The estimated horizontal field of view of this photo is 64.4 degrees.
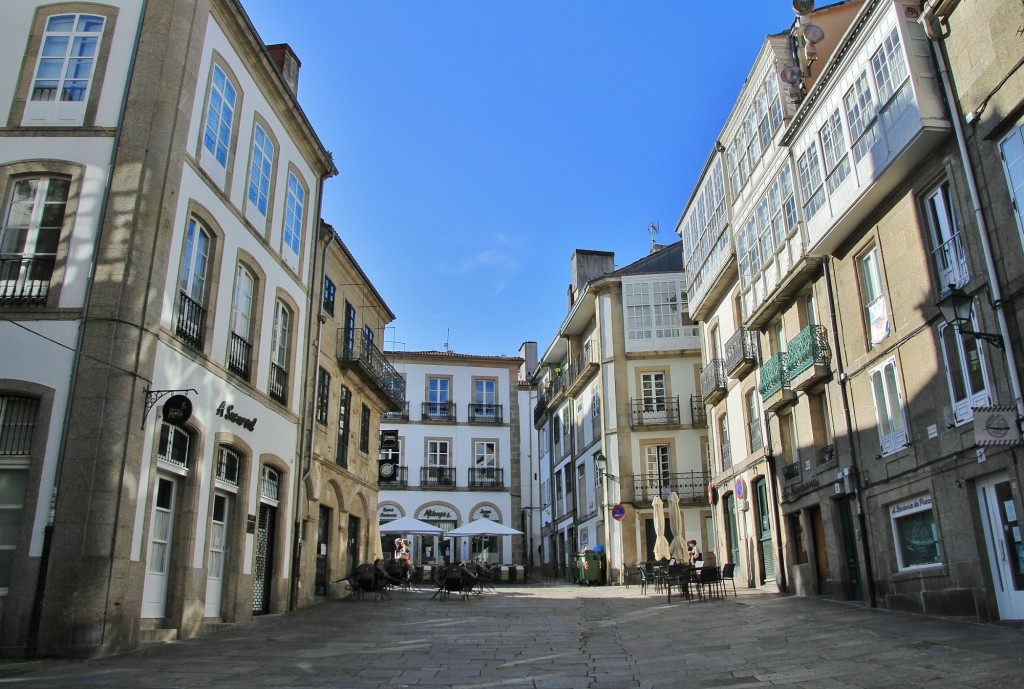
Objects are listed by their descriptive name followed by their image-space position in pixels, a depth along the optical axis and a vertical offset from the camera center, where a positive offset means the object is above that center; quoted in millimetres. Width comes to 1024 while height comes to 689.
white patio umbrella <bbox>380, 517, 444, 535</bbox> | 28906 +2110
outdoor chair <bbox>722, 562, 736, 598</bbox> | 20047 +301
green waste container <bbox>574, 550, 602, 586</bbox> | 29922 +626
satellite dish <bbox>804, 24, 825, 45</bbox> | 17906 +11596
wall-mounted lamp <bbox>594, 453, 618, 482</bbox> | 30406 +4555
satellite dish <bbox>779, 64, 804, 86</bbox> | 18109 +10843
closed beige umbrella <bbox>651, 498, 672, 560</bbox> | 22844 +1301
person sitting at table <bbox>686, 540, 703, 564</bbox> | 21688 +807
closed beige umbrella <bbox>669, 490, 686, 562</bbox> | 21191 +1300
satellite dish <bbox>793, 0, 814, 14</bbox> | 18203 +12361
